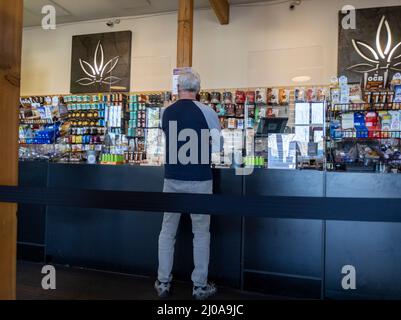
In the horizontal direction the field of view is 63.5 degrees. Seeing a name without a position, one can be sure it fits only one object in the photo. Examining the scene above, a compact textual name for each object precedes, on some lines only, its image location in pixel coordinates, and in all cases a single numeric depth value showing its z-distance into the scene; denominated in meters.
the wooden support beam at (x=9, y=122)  1.19
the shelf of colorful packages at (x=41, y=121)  4.87
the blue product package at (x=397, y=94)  4.36
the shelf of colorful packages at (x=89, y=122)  5.55
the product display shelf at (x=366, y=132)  3.77
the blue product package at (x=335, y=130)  3.96
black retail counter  2.24
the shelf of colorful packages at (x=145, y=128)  3.35
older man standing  2.22
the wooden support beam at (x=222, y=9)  4.96
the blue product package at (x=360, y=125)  4.16
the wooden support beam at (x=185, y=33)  3.96
